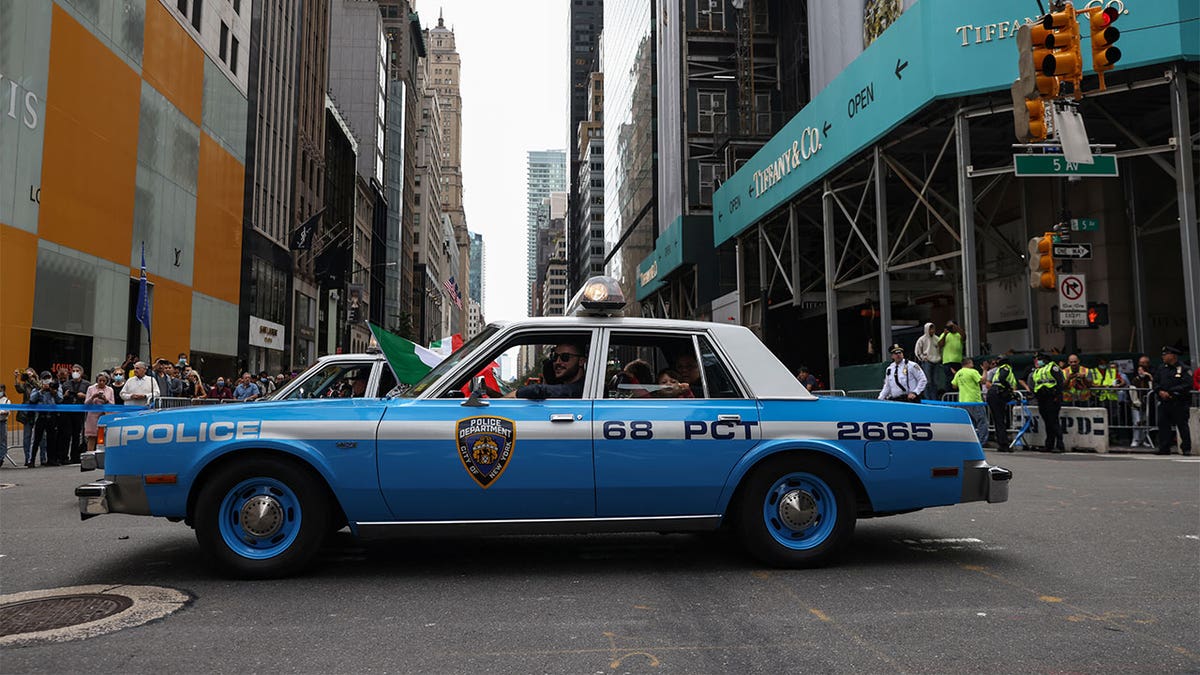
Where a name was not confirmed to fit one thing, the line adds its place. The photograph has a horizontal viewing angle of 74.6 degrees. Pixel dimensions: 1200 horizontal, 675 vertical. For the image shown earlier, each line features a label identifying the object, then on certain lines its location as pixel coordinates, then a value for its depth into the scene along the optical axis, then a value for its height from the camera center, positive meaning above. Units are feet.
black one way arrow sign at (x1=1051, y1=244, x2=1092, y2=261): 41.96 +7.71
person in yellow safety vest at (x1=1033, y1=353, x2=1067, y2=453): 45.29 +0.05
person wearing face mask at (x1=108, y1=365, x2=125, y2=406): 49.21 +0.75
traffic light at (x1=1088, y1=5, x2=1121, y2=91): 32.09 +14.51
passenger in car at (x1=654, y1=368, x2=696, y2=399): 17.46 +0.13
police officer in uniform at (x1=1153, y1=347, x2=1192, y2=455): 42.50 -0.12
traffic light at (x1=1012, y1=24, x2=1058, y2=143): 33.40 +13.35
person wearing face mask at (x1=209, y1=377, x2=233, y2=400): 74.89 +0.45
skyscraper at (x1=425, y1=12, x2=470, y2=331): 635.33 +210.74
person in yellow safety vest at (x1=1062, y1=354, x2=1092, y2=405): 47.65 +0.72
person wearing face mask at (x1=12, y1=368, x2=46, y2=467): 45.06 -0.07
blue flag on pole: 58.18 +6.73
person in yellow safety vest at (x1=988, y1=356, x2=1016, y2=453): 48.26 +0.05
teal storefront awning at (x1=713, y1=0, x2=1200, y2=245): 47.26 +22.77
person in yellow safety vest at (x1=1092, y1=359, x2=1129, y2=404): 47.37 +0.86
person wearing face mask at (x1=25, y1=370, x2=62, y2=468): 43.89 -1.80
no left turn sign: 42.50 +5.56
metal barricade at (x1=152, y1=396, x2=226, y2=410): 40.47 -0.37
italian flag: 19.65 +1.03
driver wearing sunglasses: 16.90 +0.57
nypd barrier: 45.65 -1.97
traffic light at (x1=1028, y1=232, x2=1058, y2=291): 41.78 +7.05
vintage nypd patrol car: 15.55 -1.26
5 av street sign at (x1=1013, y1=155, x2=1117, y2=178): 41.91 +12.28
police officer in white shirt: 45.32 +0.90
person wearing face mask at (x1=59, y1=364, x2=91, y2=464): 45.14 -1.38
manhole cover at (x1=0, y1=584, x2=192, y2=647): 12.49 -3.75
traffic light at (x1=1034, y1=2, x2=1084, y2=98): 32.94 +14.76
